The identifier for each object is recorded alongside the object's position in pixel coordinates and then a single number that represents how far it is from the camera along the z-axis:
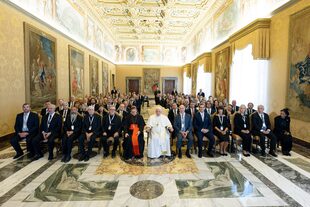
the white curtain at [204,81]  14.29
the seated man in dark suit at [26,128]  5.45
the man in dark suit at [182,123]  5.83
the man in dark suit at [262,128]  5.77
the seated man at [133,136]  5.55
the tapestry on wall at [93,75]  14.33
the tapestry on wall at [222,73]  10.92
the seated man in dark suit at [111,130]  5.69
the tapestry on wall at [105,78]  18.33
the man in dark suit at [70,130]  5.46
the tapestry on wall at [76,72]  10.73
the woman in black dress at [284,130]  5.78
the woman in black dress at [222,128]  5.86
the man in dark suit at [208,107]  7.75
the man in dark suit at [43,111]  6.98
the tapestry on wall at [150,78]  24.73
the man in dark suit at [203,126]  5.82
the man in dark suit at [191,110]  6.98
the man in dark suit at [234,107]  8.19
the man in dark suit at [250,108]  7.10
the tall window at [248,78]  7.77
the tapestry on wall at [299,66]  5.73
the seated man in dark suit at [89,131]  5.48
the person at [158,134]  5.54
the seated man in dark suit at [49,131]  5.43
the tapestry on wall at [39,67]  7.03
